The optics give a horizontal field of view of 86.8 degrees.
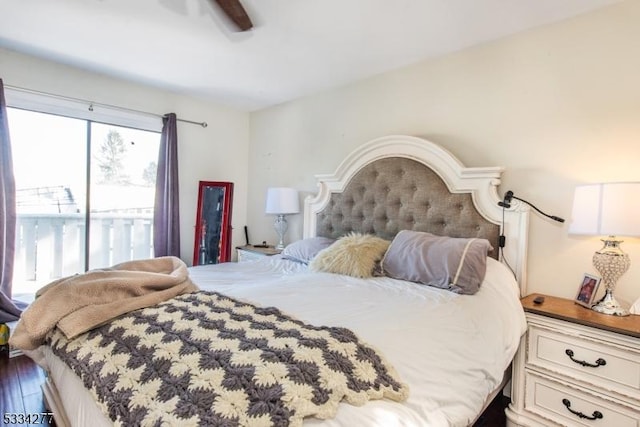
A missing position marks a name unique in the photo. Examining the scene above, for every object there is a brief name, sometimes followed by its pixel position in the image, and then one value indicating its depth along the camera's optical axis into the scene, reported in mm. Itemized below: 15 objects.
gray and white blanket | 758
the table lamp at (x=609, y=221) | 1548
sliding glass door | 2855
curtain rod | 2698
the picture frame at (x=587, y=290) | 1779
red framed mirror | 3738
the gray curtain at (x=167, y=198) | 3430
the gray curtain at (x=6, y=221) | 2561
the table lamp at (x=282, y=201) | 3350
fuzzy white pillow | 2131
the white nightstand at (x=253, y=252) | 3291
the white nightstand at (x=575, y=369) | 1484
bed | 1063
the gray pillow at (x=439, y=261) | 1803
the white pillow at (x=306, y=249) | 2645
